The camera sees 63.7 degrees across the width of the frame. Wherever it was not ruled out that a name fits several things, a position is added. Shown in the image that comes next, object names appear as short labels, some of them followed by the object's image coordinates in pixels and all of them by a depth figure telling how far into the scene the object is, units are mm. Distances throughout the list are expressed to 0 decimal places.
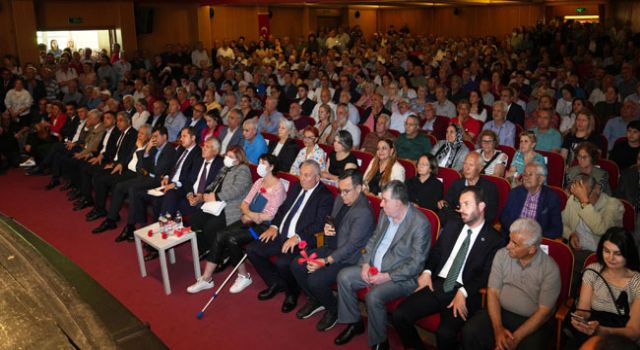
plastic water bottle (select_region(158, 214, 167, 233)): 4634
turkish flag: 17969
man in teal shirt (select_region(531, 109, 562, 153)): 5746
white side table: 4355
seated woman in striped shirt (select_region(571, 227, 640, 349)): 2734
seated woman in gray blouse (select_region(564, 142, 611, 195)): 4379
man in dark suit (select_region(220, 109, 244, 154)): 6731
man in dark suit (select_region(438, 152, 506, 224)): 4250
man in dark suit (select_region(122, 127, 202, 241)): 5551
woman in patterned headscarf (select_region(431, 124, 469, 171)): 5301
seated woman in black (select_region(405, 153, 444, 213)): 4555
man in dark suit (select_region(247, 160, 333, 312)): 4117
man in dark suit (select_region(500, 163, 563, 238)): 3912
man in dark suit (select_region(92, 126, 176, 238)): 5730
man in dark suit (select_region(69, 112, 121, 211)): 6668
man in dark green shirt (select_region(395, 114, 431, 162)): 5688
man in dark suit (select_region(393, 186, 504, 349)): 3229
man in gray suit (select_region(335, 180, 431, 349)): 3396
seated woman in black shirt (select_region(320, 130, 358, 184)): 5328
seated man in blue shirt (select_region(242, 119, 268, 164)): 6078
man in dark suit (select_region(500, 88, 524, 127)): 7324
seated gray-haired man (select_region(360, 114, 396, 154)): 6109
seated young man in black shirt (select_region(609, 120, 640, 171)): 5137
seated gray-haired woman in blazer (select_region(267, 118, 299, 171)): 5953
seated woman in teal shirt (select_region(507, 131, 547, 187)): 4859
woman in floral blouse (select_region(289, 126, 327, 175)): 5578
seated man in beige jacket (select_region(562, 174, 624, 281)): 3656
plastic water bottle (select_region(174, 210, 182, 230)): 4697
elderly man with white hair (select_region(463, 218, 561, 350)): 2900
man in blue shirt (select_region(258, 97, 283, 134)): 7531
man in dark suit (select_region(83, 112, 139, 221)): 6262
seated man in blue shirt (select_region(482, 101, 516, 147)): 6191
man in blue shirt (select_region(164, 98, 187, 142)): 7875
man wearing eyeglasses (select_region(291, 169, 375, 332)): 3773
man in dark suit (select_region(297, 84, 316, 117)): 8805
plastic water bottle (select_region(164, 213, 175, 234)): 4625
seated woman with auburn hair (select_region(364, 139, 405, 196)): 4914
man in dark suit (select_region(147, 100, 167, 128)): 8242
